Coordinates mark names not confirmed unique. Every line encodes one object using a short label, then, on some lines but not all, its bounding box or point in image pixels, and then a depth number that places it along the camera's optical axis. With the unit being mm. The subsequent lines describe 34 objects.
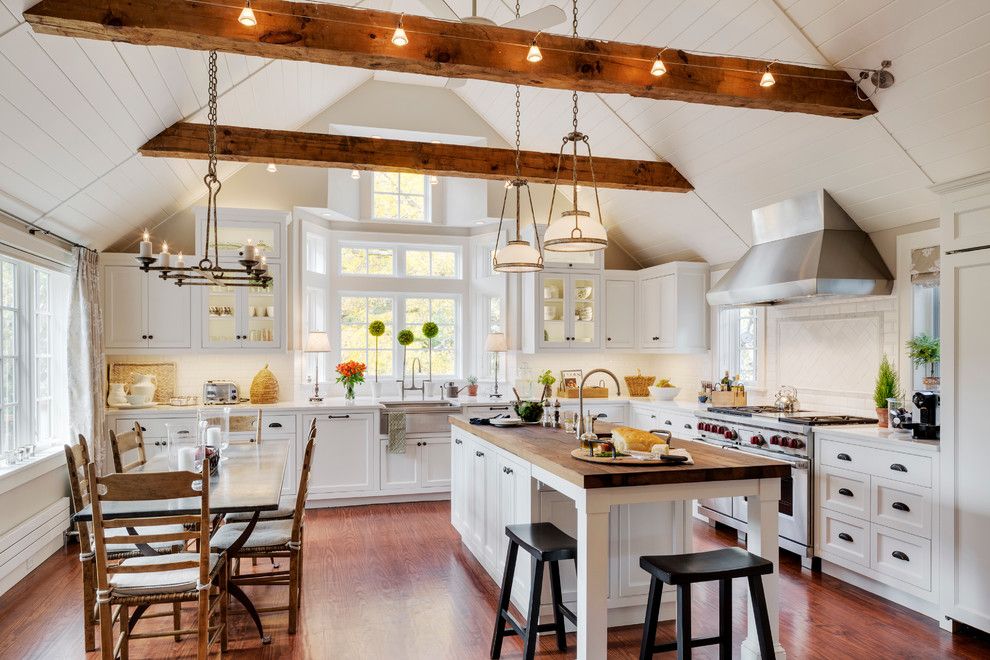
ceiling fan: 3439
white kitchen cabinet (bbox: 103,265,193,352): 6035
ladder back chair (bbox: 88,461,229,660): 2730
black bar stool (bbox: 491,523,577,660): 2961
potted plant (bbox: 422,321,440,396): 7027
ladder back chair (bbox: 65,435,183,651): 3173
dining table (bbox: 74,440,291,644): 2891
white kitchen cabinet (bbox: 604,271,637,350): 7488
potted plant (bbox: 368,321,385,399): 6832
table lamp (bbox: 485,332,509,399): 7016
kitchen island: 2799
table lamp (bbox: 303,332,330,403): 6441
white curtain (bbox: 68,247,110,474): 5270
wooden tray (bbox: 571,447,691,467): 2949
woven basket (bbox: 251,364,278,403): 6301
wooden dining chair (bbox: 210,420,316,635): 3498
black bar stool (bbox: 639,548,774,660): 2559
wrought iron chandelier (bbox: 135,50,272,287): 3457
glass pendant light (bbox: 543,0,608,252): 3334
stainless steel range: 4555
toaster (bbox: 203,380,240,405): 6273
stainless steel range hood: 4742
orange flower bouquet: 6531
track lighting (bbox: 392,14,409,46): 3031
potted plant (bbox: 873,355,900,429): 4531
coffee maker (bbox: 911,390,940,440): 3932
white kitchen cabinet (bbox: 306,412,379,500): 6188
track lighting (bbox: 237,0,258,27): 2734
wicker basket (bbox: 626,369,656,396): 7664
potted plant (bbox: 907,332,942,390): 4102
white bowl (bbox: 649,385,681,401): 6910
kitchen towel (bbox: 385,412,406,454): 6266
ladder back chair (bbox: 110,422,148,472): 4094
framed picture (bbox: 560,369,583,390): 7301
